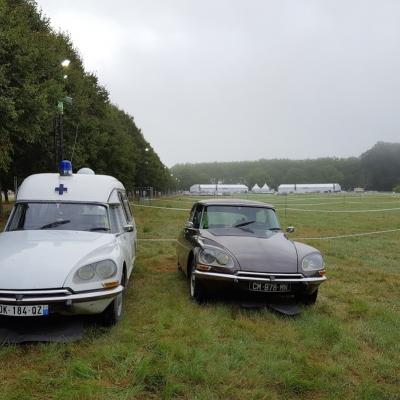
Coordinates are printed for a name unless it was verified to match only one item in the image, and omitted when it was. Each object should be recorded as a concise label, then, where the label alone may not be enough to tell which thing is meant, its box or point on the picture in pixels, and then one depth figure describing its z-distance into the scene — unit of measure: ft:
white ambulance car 13.98
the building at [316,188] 470.39
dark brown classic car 18.35
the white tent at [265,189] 481.87
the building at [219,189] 448.65
